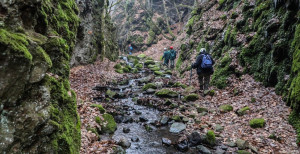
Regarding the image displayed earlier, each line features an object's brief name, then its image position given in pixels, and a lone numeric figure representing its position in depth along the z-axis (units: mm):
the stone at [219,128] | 6789
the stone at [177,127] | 7125
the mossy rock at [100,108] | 7899
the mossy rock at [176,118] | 7945
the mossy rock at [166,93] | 10909
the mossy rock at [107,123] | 6810
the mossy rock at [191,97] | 10047
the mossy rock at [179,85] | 12334
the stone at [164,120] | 7803
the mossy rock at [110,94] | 10844
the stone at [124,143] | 5949
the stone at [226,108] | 7872
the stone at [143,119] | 8156
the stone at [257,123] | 6170
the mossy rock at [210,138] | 6062
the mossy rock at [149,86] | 12618
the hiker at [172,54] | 18566
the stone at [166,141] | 6219
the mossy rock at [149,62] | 22844
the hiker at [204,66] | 10023
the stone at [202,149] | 5677
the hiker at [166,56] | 19248
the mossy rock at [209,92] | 9911
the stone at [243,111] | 7221
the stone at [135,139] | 6414
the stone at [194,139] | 6128
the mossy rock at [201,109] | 8422
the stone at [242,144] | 5555
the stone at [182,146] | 5857
